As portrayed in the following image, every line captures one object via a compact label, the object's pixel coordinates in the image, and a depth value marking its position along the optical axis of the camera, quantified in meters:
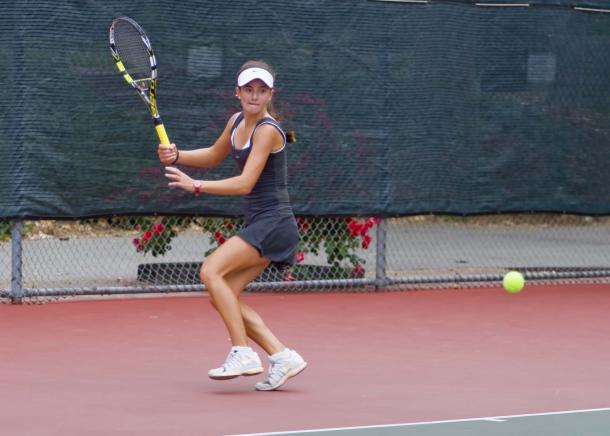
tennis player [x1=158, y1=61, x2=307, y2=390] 12.75
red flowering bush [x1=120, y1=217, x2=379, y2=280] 20.59
